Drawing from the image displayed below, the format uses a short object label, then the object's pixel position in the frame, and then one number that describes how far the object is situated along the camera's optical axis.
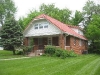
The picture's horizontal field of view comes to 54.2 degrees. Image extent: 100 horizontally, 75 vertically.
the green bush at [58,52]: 11.74
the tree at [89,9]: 22.66
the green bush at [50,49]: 12.22
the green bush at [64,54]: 11.25
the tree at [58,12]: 26.13
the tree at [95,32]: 17.52
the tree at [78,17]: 23.52
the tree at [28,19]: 23.57
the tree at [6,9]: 25.26
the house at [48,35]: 13.25
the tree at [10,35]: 13.38
